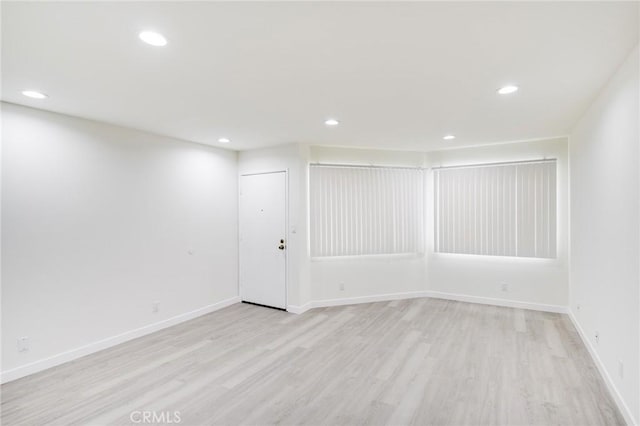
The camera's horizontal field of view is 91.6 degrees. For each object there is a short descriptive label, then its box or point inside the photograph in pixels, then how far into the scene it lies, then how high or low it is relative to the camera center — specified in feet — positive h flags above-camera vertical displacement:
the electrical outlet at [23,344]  9.08 -3.82
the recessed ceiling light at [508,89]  8.01 +3.25
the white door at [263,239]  15.34 -1.30
